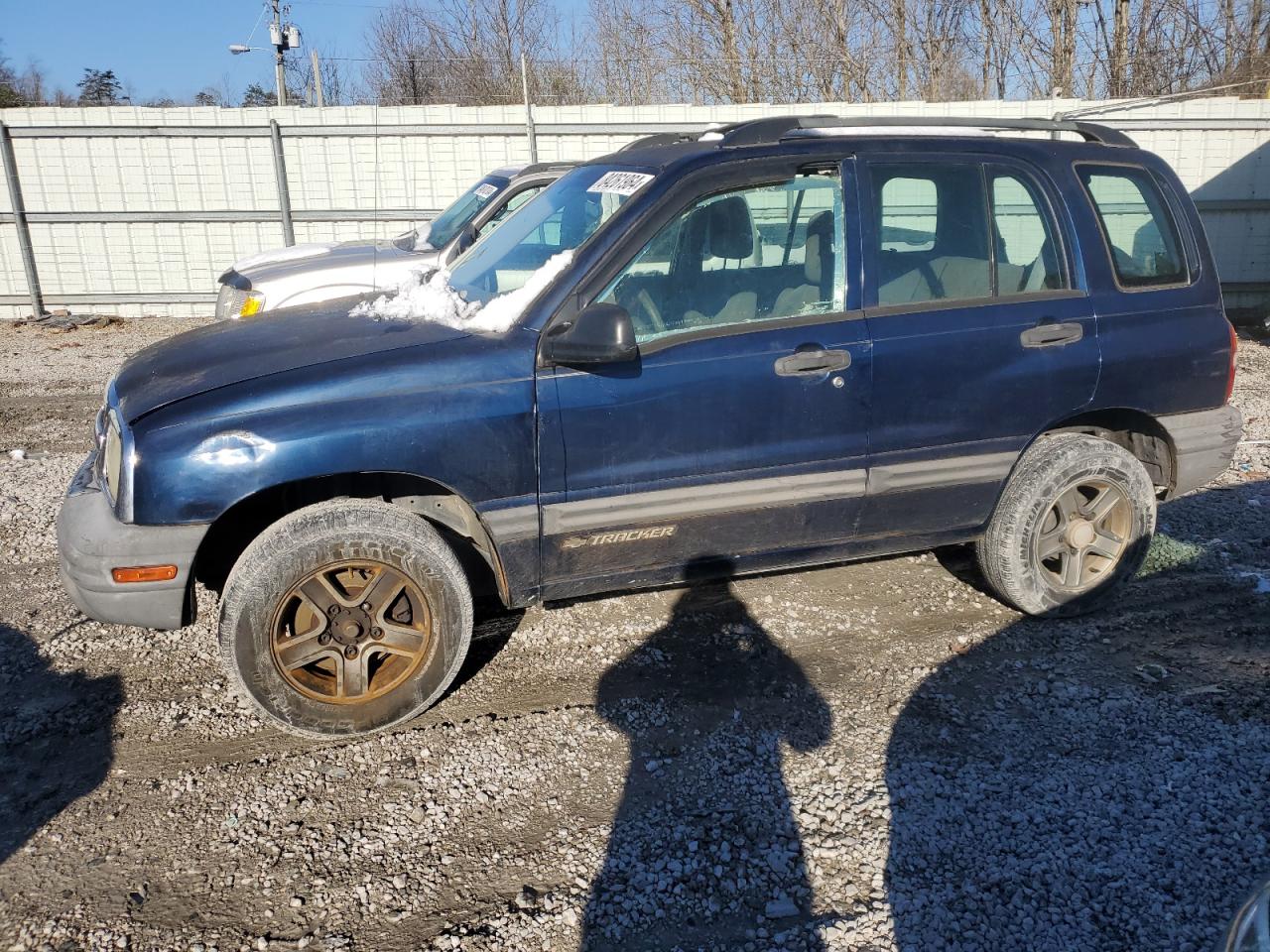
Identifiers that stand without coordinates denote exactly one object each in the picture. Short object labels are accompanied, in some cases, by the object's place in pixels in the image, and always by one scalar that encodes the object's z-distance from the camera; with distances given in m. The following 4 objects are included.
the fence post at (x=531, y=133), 12.87
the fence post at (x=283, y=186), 13.11
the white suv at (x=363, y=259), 7.44
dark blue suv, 3.33
